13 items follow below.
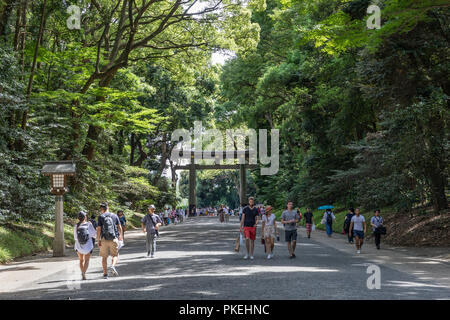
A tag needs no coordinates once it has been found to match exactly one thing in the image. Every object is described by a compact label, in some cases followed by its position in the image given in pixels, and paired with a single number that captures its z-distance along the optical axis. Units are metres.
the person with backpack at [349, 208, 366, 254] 17.43
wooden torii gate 64.69
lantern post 17.52
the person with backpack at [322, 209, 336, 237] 26.13
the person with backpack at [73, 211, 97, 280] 11.16
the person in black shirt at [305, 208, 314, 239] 25.84
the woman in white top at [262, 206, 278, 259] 14.92
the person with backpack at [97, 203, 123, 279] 11.38
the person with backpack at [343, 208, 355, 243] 20.98
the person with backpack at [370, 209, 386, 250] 18.72
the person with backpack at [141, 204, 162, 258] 15.91
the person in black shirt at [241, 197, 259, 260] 14.51
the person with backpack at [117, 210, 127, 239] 21.43
